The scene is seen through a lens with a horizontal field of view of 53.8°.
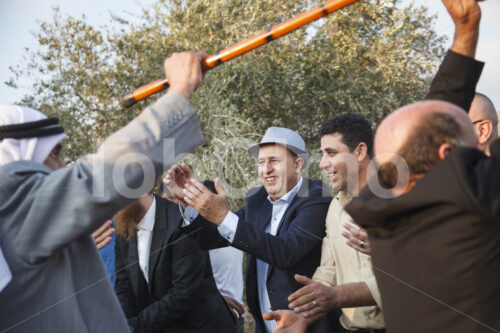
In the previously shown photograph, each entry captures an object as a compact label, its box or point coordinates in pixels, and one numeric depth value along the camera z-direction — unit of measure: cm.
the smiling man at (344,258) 255
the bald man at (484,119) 288
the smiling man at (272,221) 290
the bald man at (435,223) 126
